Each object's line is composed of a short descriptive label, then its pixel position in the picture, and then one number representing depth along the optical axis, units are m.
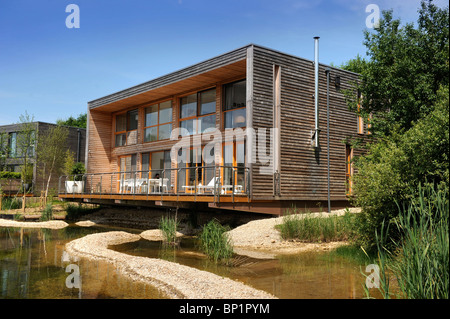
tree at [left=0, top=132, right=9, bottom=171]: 26.47
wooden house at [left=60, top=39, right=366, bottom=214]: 12.59
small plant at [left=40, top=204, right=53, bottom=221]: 17.42
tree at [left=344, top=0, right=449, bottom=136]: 9.96
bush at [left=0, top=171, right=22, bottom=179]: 27.13
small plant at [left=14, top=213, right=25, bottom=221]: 18.01
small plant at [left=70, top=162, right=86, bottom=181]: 24.11
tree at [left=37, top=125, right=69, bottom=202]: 24.73
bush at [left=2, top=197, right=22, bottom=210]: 21.13
